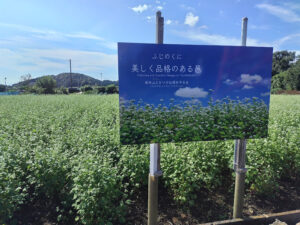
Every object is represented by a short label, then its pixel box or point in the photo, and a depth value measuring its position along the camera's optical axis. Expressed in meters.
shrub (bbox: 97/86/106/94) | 56.92
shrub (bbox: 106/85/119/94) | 55.79
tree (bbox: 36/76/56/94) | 59.19
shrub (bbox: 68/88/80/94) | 56.25
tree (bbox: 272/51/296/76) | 61.56
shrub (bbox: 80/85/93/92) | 58.09
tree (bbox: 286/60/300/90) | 44.44
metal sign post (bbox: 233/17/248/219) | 2.70
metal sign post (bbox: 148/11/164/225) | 2.11
